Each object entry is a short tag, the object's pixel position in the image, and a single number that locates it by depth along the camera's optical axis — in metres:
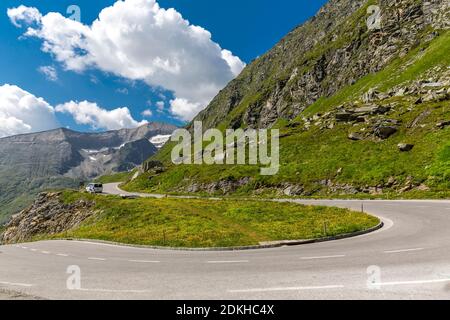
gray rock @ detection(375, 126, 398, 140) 59.03
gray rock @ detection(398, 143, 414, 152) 51.41
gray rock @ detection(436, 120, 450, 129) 52.62
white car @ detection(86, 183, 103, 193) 79.19
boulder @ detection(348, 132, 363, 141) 62.83
